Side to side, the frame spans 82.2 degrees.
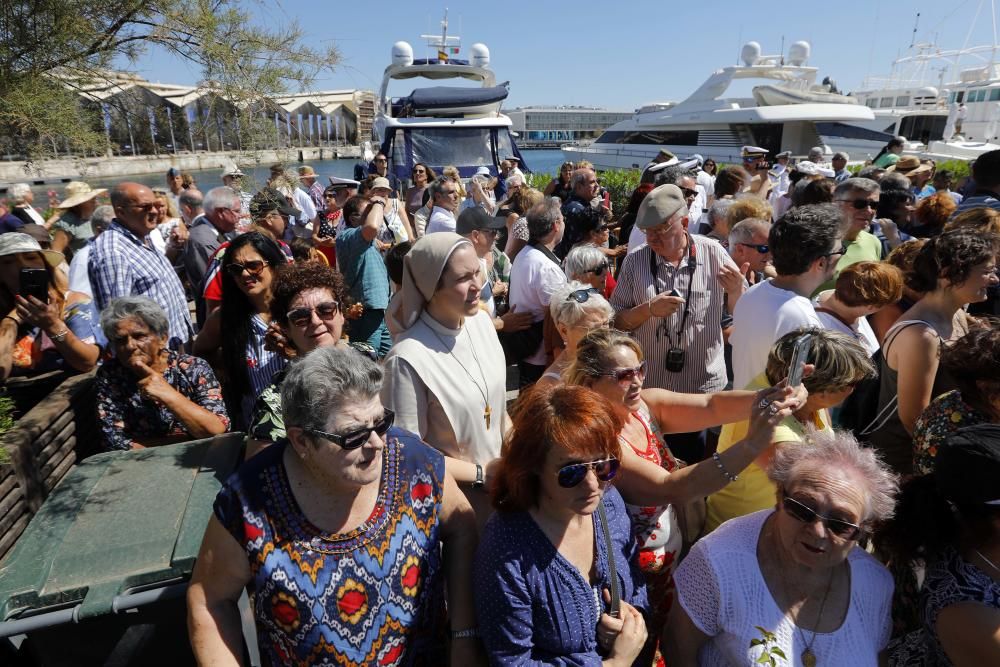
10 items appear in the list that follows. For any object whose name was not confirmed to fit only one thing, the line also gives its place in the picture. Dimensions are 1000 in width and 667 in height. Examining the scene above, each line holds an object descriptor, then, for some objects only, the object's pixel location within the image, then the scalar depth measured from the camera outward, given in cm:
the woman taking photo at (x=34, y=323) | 288
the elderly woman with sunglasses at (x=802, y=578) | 163
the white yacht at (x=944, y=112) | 2219
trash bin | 162
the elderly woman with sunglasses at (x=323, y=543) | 150
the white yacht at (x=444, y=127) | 1189
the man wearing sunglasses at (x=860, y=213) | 400
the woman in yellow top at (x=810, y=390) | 208
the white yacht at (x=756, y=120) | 2159
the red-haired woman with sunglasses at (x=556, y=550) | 158
